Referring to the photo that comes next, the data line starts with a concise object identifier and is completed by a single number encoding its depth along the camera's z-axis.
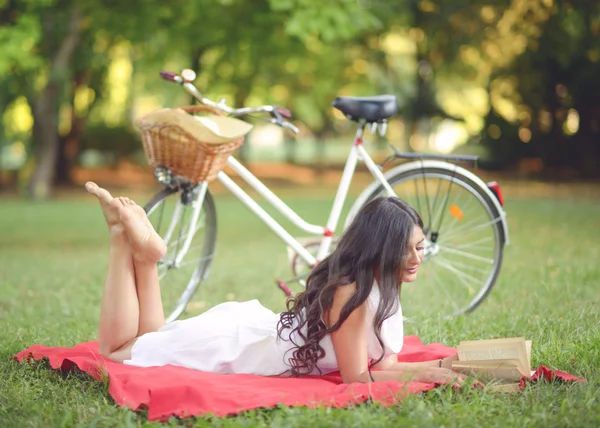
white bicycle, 5.04
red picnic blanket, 3.34
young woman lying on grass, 3.56
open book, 3.55
